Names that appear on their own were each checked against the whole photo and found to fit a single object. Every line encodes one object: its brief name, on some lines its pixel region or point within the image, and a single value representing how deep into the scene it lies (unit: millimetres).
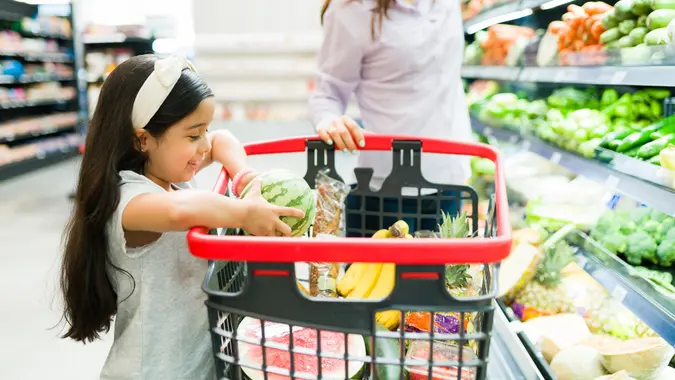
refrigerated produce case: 1734
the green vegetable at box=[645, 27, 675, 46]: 2008
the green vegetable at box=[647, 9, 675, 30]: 2162
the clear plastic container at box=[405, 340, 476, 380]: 849
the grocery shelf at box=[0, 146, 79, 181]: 7554
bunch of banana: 1169
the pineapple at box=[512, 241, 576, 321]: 2205
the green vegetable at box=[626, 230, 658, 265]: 2008
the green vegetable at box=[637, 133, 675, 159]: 1973
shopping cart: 701
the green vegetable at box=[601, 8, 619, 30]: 2555
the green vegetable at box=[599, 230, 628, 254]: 2090
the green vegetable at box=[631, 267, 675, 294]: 1721
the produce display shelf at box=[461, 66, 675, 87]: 1746
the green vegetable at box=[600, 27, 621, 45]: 2541
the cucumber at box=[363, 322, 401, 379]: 865
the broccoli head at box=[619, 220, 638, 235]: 2145
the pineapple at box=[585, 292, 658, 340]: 2012
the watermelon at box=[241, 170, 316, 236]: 1075
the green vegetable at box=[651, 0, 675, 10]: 2199
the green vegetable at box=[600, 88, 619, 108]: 2979
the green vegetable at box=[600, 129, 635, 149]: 2252
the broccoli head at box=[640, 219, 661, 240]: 2078
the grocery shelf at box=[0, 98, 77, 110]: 7995
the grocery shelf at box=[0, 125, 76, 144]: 8102
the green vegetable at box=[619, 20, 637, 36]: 2430
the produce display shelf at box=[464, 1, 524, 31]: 3259
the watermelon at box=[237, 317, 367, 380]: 874
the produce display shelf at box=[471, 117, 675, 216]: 1630
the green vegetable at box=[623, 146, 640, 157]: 2102
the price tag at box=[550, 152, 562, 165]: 2555
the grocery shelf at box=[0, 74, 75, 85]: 7953
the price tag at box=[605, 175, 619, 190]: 1927
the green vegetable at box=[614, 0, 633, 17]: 2410
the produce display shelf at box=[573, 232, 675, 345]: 1480
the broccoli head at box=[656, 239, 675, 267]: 1979
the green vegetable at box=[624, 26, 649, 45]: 2258
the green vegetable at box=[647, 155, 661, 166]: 1852
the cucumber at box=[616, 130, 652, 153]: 2129
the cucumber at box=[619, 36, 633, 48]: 2342
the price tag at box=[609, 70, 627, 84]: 1992
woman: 1789
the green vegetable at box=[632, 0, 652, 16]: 2330
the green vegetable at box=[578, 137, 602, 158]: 2219
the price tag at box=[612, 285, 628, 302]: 1697
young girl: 1122
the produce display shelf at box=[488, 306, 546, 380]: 1653
